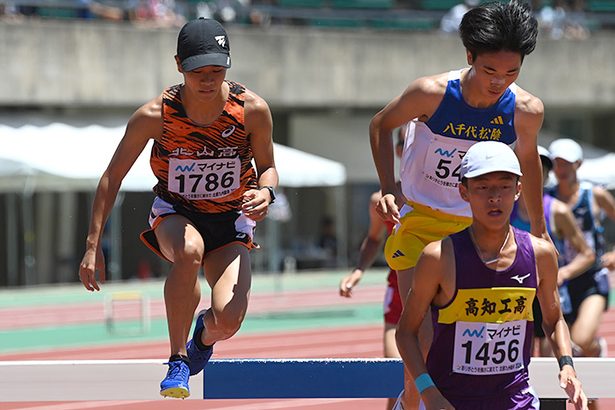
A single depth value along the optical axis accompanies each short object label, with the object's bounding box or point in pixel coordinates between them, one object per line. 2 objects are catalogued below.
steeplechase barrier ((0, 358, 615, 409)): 12.31
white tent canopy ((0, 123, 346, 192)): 41.84
